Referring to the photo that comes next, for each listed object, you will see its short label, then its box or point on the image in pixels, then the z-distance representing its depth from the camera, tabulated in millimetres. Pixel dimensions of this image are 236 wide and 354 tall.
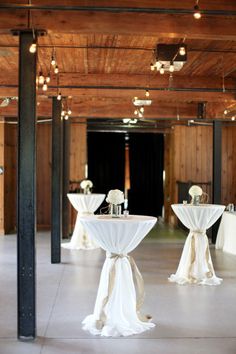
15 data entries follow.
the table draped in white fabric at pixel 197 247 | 6680
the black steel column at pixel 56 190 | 7898
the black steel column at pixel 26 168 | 4340
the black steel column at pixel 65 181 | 11320
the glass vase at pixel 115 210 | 5266
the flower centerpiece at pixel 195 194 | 7324
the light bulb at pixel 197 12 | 4134
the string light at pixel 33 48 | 4297
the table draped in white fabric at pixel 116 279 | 4473
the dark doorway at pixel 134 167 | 15328
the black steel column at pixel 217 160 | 10352
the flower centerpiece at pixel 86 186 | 10297
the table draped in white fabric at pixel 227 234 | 9201
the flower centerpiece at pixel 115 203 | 5279
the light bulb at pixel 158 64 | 6420
